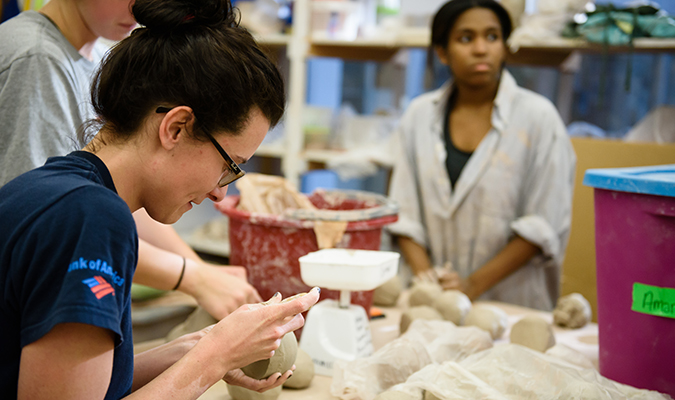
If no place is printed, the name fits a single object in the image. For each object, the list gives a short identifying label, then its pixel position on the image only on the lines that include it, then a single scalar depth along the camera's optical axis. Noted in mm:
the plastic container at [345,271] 1062
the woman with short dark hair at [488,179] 1926
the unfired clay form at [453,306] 1355
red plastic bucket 1205
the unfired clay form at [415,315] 1280
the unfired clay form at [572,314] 1420
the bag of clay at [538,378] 925
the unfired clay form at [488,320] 1296
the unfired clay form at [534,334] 1199
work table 1001
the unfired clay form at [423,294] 1453
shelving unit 2605
